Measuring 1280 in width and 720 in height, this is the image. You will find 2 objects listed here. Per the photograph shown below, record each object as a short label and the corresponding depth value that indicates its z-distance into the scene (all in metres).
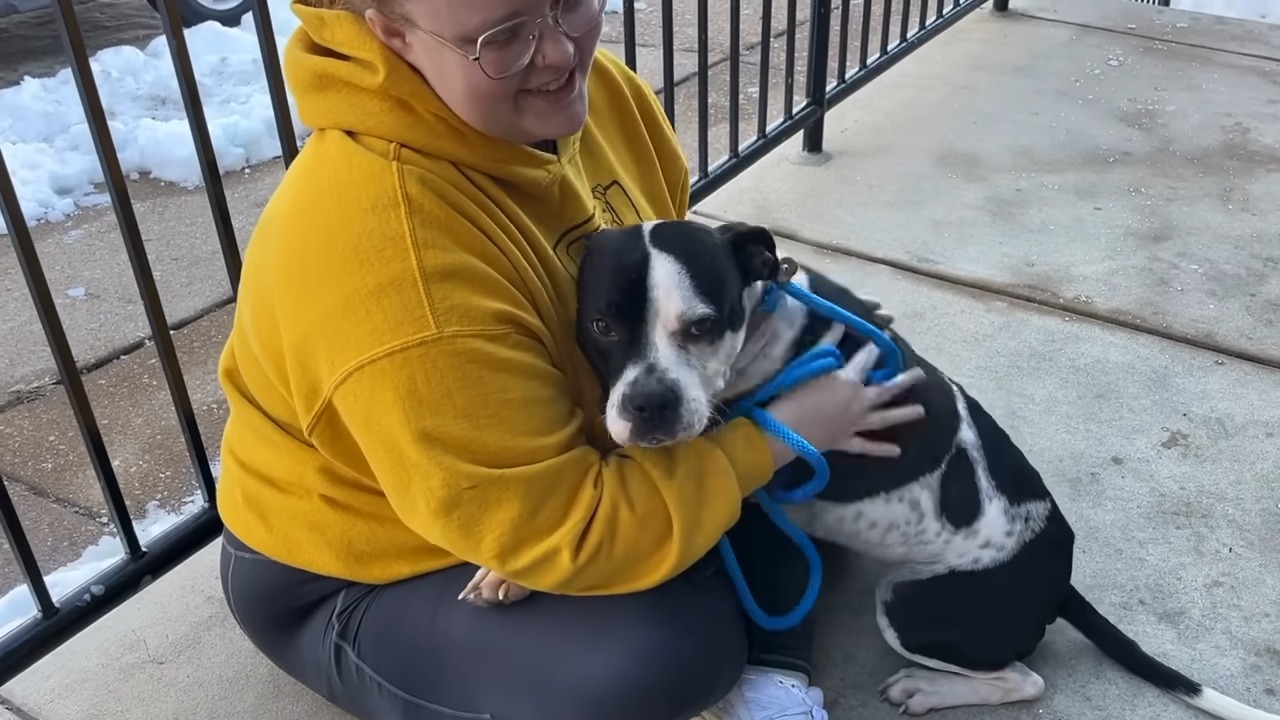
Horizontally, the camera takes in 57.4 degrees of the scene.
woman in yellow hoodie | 1.59
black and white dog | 1.87
